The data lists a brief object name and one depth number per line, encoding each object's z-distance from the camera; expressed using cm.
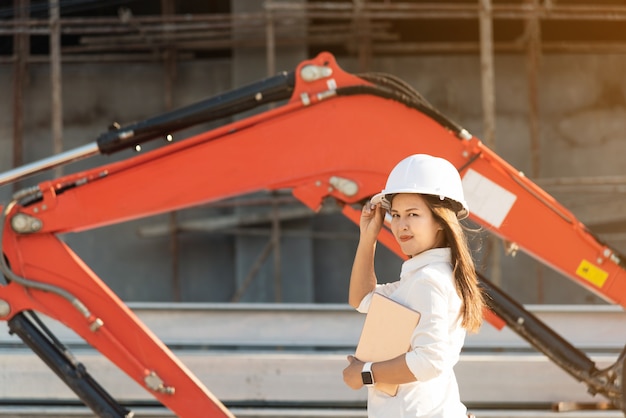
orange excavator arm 783
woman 463
